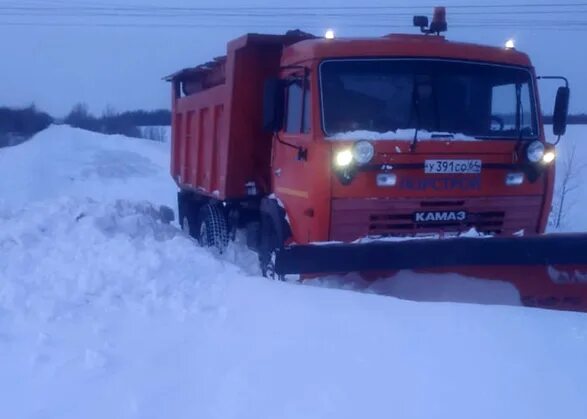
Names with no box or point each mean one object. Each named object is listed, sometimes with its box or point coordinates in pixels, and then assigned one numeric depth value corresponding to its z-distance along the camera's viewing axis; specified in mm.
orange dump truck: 7129
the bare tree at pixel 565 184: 21992
